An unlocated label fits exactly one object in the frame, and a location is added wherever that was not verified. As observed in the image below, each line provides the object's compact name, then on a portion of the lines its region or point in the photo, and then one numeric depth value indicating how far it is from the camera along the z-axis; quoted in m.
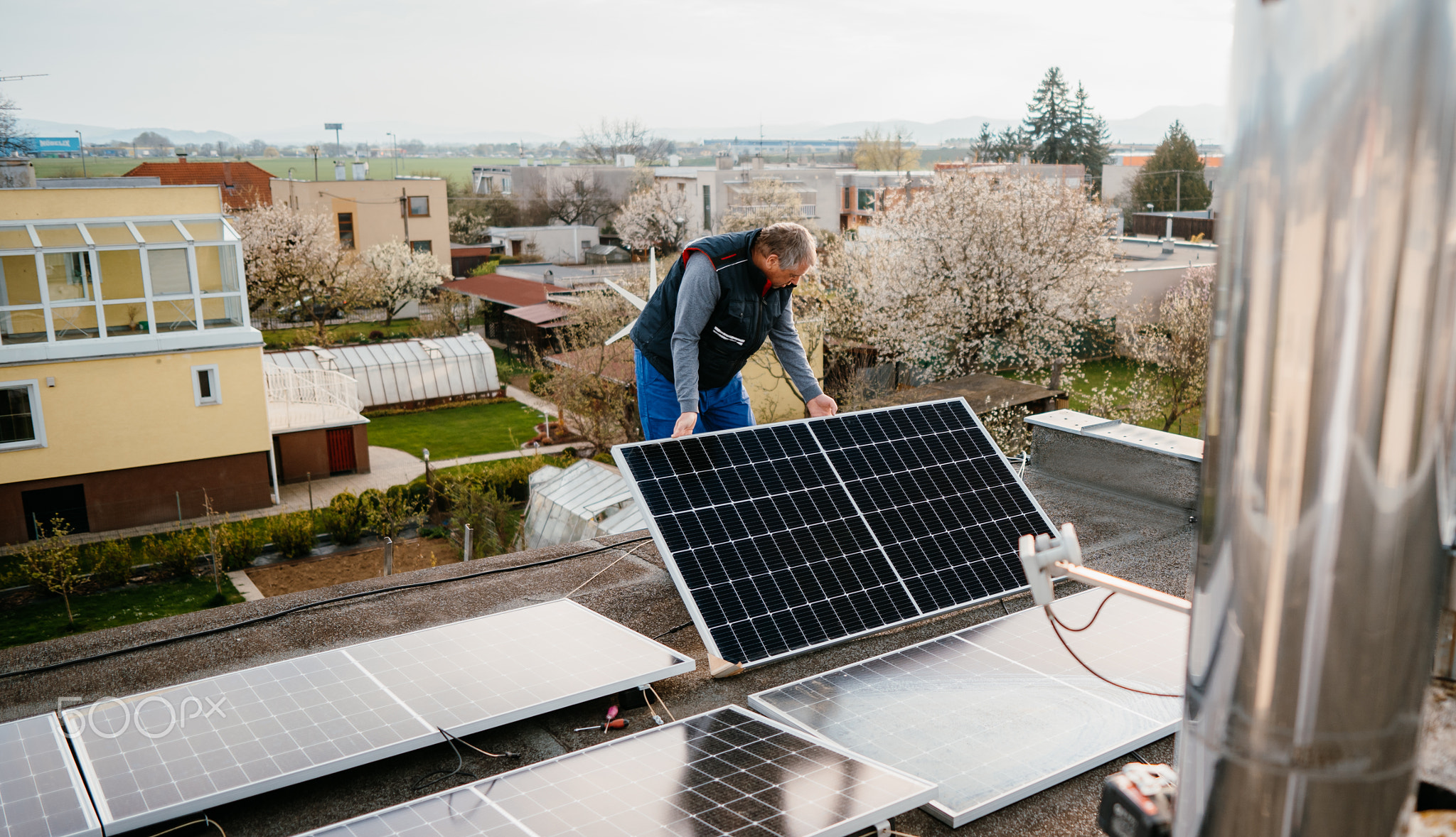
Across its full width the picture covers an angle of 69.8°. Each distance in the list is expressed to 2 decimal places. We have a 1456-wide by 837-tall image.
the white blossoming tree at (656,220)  71.56
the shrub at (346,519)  22.05
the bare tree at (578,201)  85.31
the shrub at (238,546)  20.95
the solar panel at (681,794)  3.60
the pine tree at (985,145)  99.44
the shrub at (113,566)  20.16
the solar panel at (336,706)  4.02
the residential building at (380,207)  56.78
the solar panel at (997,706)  4.27
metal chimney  1.91
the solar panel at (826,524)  5.58
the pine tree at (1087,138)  86.94
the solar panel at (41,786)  3.64
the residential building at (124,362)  23.25
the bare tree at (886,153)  122.31
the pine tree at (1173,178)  74.00
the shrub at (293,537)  21.41
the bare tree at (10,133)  58.82
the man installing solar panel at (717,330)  6.21
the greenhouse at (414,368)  34.72
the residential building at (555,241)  71.44
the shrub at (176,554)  20.39
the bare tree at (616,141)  119.56
